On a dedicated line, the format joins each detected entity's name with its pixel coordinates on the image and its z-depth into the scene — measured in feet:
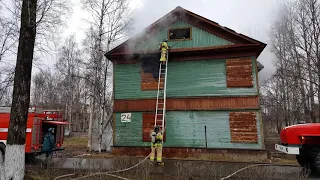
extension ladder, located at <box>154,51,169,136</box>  45.03
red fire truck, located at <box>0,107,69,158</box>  39.73
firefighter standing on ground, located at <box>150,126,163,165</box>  35.64
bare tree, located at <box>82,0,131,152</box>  57.57
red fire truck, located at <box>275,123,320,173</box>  29.86
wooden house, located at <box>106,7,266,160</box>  44.01
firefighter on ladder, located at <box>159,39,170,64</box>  45.73
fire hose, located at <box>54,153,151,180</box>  24.18
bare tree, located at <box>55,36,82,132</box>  123.95
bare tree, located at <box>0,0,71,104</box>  30.99
